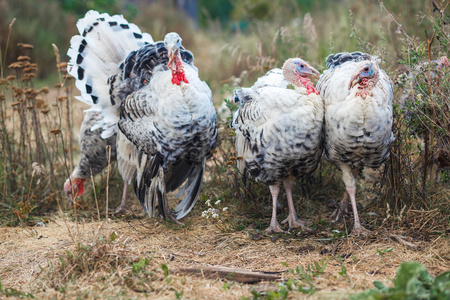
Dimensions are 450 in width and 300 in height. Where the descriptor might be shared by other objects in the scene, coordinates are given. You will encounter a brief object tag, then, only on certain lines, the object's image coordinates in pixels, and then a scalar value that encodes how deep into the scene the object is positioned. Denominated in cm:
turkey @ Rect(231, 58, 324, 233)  357
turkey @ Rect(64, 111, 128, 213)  488
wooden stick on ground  305
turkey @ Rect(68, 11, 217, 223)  395
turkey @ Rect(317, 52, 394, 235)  335
